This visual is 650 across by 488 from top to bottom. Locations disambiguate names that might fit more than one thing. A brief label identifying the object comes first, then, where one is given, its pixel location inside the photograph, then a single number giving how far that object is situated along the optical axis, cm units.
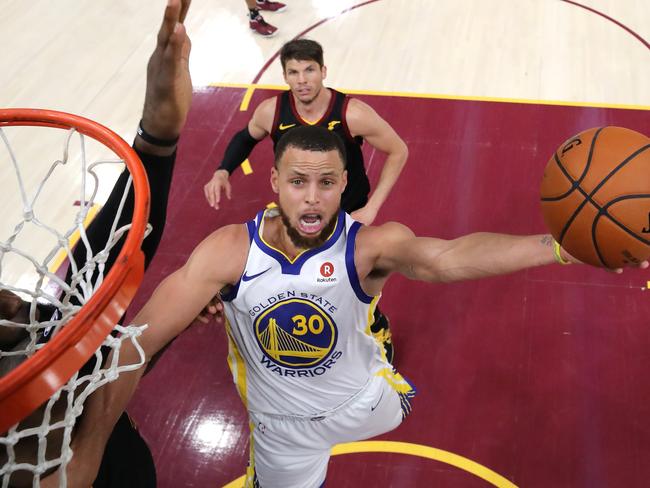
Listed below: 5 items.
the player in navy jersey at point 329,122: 397
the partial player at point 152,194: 202
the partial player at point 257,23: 758
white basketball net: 192
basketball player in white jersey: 283
